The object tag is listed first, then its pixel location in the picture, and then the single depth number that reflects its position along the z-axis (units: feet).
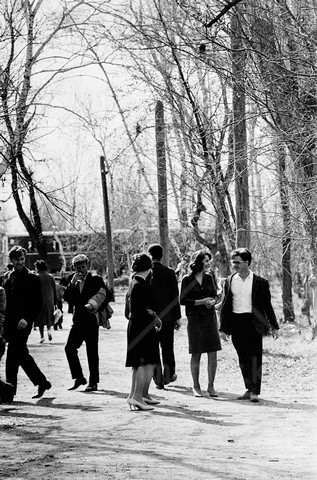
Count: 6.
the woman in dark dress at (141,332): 34.32
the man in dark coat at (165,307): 40.47
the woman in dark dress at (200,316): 38.83
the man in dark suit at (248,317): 36.58
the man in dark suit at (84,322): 40.32
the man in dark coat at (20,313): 37.58
